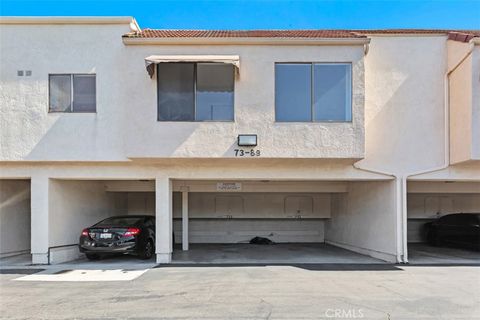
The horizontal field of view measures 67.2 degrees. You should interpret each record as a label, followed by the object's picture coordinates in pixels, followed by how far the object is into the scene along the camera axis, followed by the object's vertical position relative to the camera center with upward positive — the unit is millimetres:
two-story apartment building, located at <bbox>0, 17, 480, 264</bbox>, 9492 +1214
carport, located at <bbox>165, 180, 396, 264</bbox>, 11148 -2714
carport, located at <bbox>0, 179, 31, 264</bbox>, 11484 -2143
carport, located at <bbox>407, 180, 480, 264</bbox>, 16359 -2381
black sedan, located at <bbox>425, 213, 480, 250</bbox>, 12992 -2917
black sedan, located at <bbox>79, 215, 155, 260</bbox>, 10297 -2409
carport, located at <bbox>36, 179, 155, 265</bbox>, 10516 -1725
